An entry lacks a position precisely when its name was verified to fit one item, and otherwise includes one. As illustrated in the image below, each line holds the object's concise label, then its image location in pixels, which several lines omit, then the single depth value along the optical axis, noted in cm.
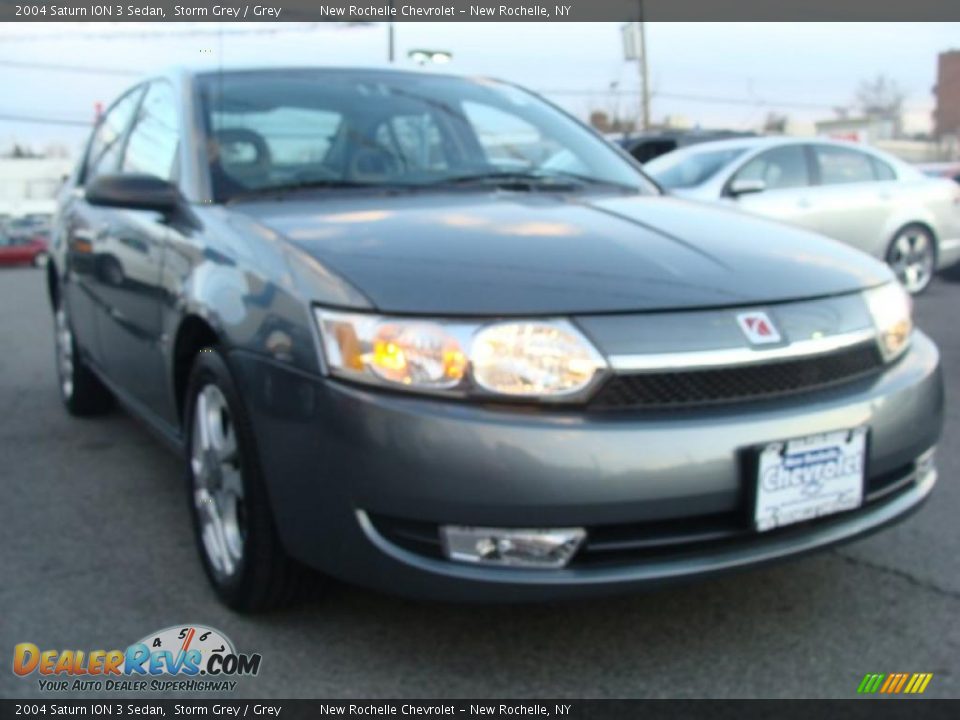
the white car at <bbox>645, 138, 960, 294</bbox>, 870
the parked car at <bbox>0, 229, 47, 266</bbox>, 2736
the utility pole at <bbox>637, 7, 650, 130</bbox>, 2841
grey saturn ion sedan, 221
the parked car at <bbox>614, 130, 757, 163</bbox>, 1198
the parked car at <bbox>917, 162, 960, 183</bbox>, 1164
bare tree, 6494
